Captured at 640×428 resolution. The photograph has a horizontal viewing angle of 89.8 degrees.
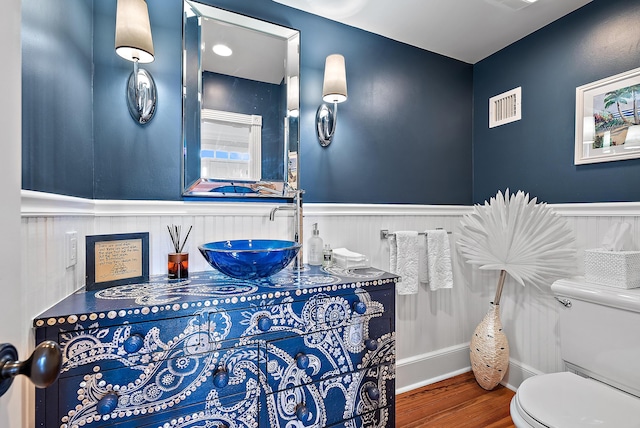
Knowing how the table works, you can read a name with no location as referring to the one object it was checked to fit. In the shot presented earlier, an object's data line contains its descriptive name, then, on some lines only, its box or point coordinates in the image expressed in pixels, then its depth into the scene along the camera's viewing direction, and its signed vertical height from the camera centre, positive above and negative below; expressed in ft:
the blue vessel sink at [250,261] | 4.11 -0.67
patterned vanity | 3.17 -1.67
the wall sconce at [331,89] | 5.74 +2.17
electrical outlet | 3.65 -0.45
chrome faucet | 5.38 -0.14
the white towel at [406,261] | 6.43 -1.04
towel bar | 6.70 -0.50
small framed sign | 3.97 -0.65
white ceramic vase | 6.57 -2.92
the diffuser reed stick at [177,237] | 4.83 -0.43
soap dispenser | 5.72 -0.74
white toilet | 3.83 -2.34
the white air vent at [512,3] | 5.62 +3.68
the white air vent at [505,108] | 6.98 +2.31
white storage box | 4.75 -0.88
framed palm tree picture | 5.28 +1.58
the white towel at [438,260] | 6.72 -1.05
